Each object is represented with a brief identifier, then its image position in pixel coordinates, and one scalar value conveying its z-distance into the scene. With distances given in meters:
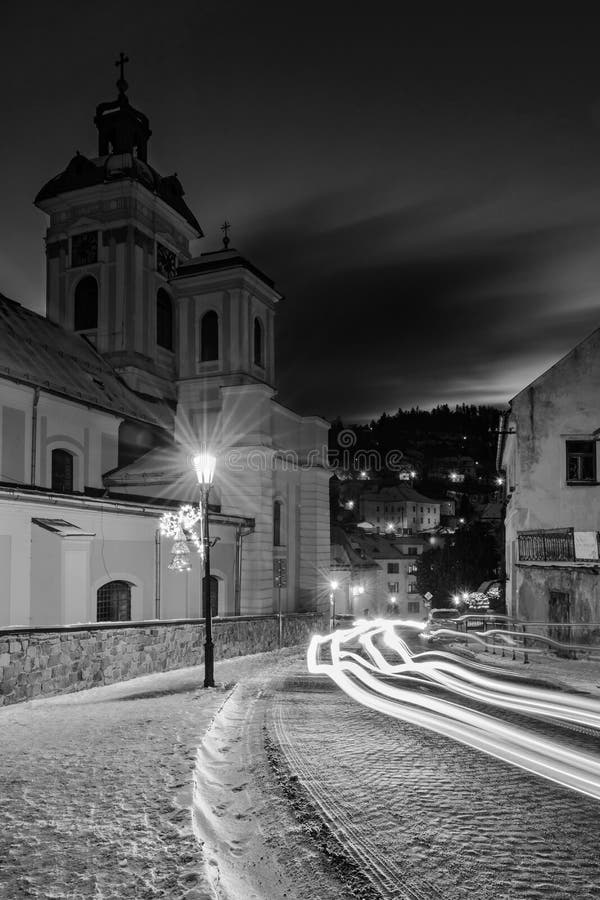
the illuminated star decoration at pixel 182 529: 20.89
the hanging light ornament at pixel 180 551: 20.61
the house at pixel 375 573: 75.75
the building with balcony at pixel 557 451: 27.78
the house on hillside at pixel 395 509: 142.88
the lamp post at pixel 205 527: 15.34
